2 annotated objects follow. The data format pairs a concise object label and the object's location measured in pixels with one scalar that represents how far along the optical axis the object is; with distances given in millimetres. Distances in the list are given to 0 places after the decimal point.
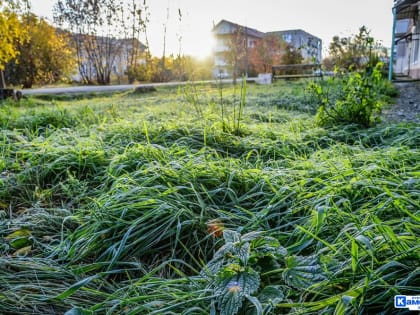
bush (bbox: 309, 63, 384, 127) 2934
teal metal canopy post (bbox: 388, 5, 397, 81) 7508
